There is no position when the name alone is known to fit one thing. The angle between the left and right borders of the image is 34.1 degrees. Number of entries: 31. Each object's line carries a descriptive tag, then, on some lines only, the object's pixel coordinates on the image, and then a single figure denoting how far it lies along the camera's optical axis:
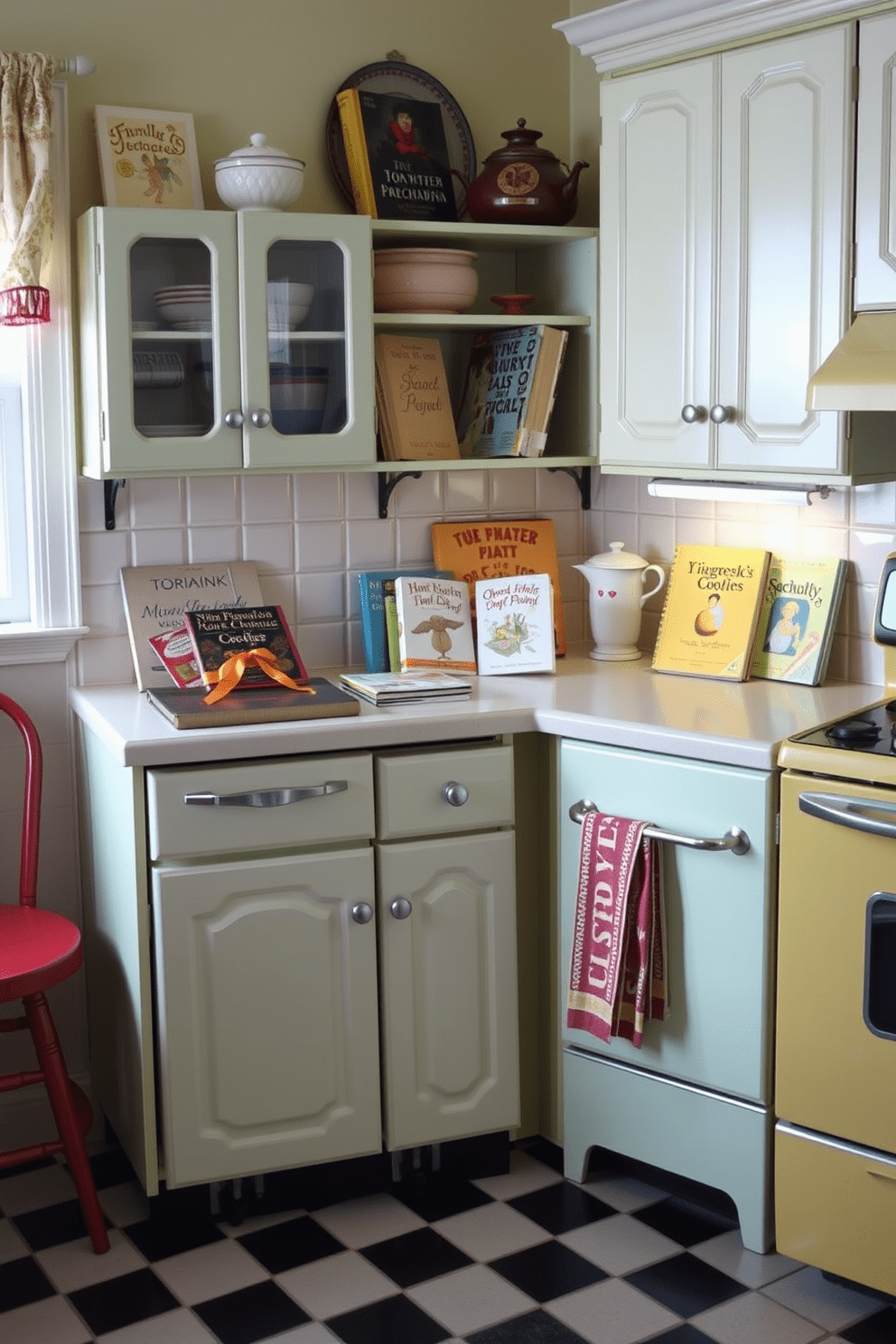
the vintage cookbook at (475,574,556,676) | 2.86
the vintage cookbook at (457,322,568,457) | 2.93
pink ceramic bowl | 2.82
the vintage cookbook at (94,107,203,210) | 2.68
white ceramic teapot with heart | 2.99
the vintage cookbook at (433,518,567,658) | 3.09
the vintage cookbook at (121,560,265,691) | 2.80
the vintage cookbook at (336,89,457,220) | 2.84
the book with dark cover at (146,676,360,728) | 2.43
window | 2.72
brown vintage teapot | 2.88
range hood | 2.22
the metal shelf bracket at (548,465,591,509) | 3.25
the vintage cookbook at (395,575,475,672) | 2.87
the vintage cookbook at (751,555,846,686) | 2.72
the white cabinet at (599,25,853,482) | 2.40
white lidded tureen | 2.62
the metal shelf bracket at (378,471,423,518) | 3.01
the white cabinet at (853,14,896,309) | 2.30
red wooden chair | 2.36
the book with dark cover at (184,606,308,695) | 2.65
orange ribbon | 2.55
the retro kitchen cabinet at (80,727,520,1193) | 2.41
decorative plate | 2.89
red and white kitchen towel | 2.43
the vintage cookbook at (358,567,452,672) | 2.96
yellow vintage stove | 2.16
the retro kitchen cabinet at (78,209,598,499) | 2.54
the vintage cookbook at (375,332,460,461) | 2.90
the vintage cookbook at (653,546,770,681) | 2.81
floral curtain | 2.54
